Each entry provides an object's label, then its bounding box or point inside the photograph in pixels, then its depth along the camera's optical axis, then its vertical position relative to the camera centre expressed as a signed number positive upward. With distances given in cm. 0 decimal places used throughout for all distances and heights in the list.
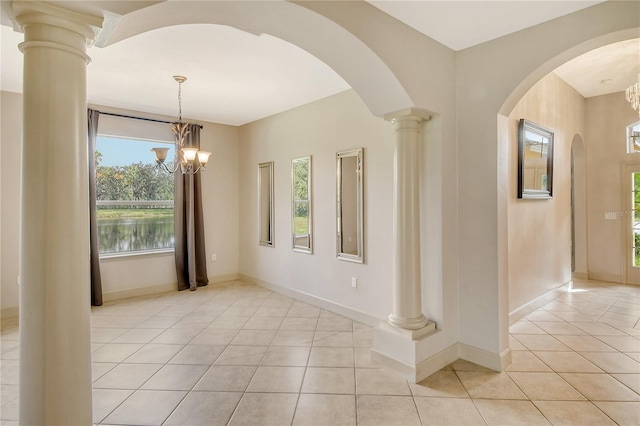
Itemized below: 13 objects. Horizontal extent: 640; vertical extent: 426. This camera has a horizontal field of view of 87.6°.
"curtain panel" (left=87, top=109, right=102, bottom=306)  446 -15
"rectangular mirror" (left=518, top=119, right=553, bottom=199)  370 +56
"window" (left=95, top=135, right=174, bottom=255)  484 +24
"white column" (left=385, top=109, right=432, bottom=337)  279 -10
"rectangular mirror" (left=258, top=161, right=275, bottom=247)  527 +9
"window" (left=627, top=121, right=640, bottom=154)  520 +105
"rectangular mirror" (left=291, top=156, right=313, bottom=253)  458 +9
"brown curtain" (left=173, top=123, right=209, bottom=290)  530 -19
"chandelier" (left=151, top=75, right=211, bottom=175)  386 +73
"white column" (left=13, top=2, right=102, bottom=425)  128 -3
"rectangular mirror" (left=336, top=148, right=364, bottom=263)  385 +6
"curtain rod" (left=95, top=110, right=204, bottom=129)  474 +143
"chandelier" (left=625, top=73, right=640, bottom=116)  357 +122
